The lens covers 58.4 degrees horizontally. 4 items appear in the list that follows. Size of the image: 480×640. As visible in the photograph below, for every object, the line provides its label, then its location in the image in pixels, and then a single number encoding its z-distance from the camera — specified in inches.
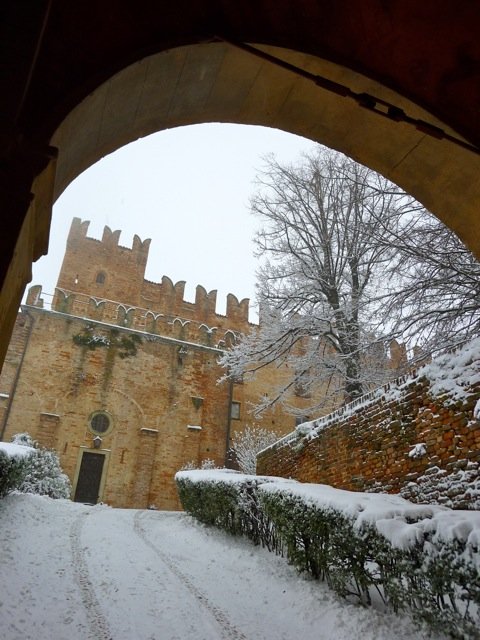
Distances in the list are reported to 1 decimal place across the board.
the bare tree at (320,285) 469.7
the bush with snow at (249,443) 732.7
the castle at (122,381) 699.4
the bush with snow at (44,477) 490.0
